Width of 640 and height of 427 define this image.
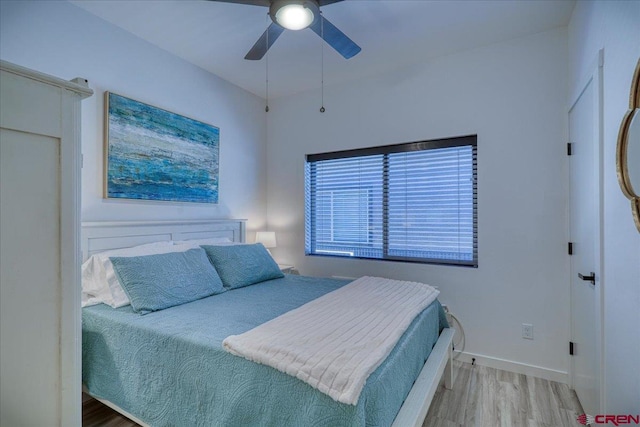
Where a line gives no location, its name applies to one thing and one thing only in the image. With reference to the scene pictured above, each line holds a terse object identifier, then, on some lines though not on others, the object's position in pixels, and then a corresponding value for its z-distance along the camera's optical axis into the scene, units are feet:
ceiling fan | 5.72
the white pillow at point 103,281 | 6.59
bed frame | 4.76
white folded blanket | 3.76
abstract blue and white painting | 7.98
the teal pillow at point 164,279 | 6.28
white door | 5.78
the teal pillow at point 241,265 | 8.29
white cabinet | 2.71
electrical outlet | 8.47
